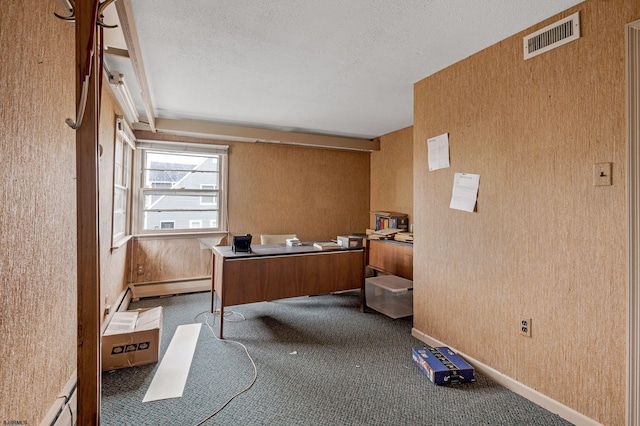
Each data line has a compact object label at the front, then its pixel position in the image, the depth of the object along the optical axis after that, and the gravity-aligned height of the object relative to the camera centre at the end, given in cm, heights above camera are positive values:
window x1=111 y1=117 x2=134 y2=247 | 323 +39
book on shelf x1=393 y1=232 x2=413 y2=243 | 387 -32
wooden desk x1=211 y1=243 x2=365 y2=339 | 281 -62
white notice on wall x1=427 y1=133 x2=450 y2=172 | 253 +53
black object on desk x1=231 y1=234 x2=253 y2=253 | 303 -32
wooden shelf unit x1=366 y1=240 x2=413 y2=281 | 372 -60
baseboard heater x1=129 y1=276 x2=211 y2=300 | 402 -105
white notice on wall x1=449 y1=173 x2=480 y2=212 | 229 +17
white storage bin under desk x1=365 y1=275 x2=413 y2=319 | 334 -104
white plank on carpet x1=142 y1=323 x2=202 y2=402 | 198 -118
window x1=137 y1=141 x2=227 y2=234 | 423 +37
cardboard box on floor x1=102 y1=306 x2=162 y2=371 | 221 -100
